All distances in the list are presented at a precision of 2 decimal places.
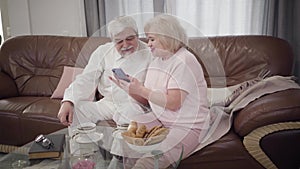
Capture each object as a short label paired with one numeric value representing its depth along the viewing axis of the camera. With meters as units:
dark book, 1.58
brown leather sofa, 1.67
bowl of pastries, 1.41
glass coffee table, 1.50
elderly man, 1.75
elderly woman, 1.55
